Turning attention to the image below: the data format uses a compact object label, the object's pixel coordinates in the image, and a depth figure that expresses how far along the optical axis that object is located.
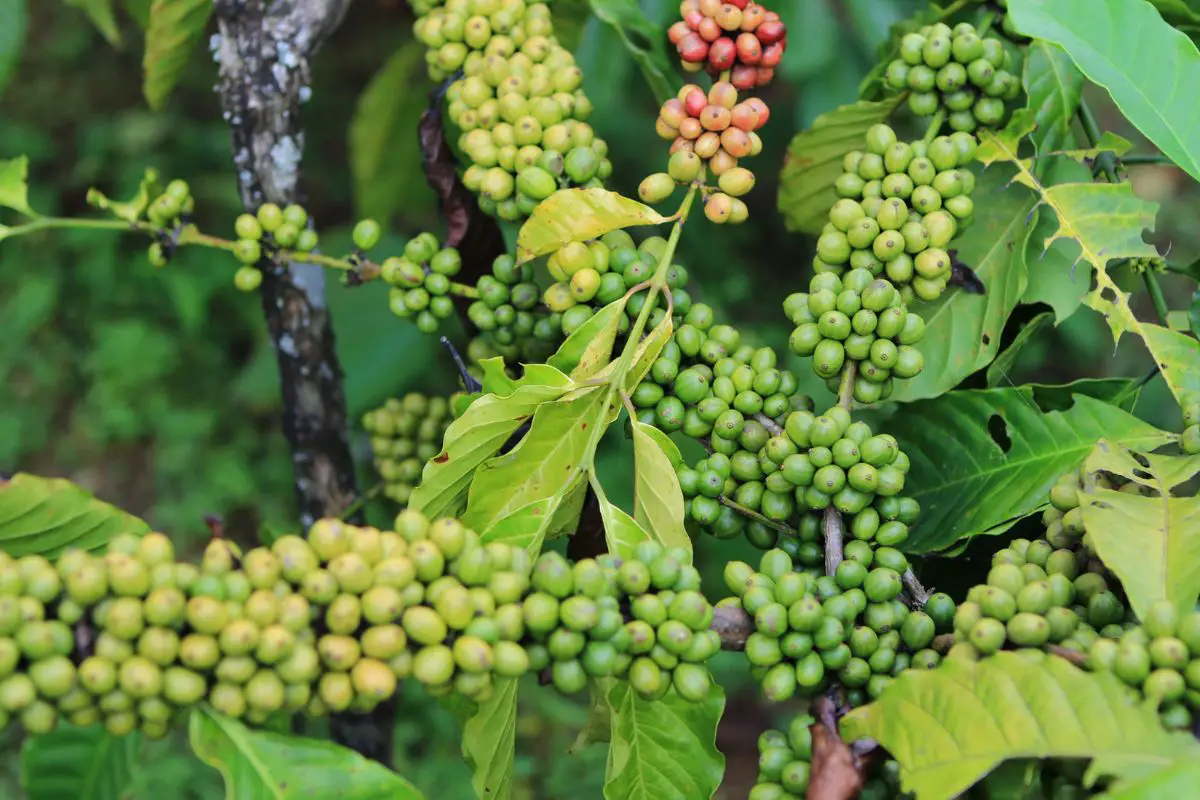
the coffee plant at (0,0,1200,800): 1.05
